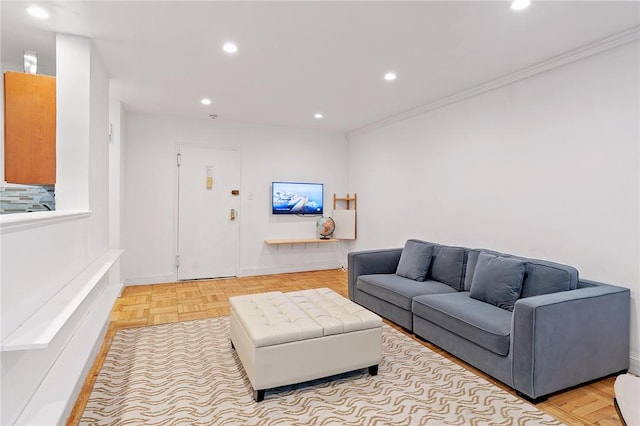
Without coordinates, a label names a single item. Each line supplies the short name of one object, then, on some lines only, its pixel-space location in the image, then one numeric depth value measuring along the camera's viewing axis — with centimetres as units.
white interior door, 527
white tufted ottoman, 214
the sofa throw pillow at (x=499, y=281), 274
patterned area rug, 199
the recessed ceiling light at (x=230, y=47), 278
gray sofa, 216
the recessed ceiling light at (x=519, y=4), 216
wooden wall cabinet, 257
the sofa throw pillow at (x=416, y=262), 376
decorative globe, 606
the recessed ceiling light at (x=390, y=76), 339
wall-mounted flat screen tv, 582
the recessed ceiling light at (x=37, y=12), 230
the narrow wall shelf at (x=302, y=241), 566
